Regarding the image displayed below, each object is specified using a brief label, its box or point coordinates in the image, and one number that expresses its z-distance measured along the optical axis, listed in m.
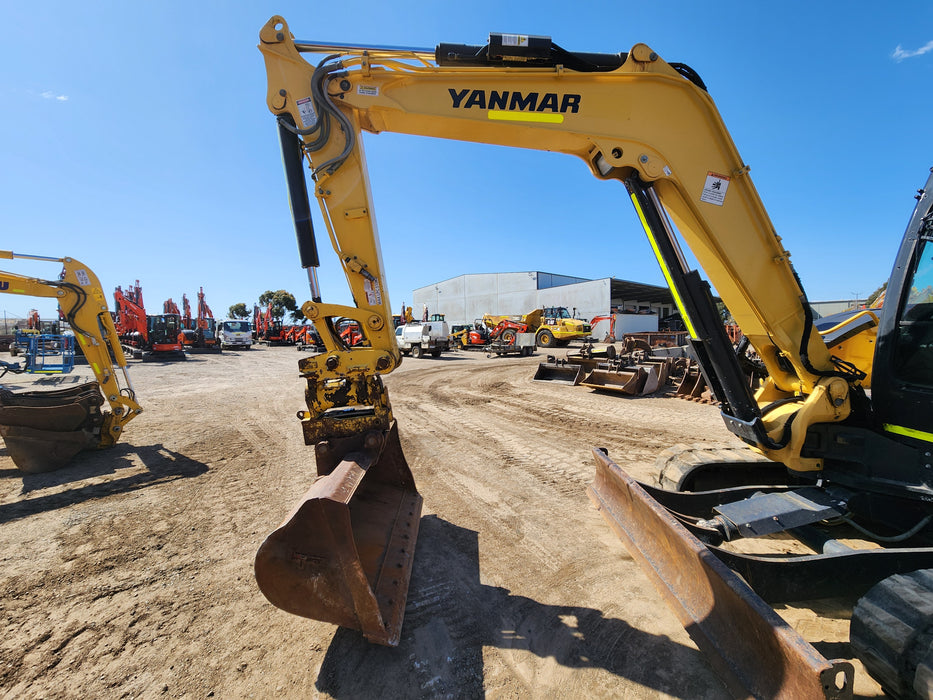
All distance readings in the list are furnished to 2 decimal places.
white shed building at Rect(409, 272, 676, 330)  43.59
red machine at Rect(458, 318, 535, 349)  26.83
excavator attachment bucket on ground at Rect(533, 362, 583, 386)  12.16
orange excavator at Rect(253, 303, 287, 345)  37.95
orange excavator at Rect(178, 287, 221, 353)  28.17
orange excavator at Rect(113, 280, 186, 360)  21.81
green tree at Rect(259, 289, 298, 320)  56.86
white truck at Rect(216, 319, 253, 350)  30.78
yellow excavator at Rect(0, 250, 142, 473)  5.28
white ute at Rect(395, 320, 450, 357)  22.38
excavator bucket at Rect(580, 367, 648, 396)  9.76
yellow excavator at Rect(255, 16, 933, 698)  2.54
